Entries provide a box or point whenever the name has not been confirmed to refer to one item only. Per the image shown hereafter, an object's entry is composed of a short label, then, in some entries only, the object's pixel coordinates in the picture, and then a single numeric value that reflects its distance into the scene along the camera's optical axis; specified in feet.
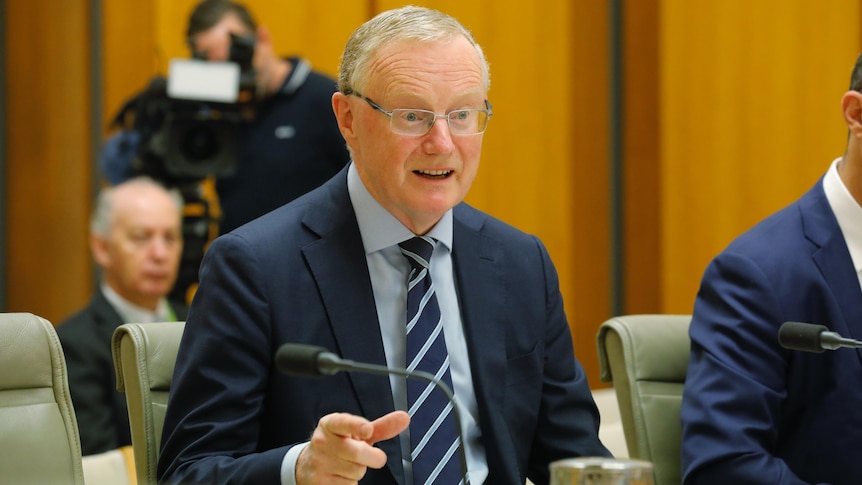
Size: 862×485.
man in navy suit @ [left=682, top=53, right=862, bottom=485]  13.50
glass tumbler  11.56
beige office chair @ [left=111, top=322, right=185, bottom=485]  13.17
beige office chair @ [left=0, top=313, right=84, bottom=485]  12.97
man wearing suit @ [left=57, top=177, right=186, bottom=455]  16.15
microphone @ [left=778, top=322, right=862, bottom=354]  12.58
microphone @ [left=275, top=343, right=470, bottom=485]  12.06
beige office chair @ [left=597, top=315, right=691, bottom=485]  13.87
